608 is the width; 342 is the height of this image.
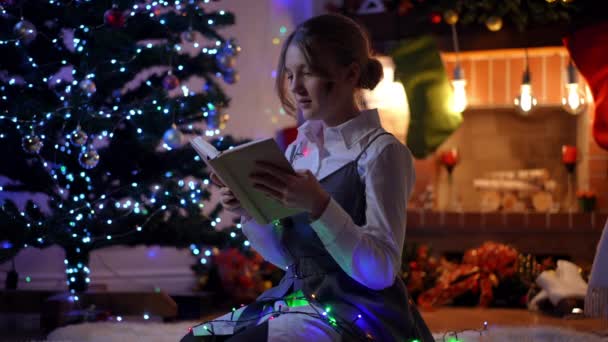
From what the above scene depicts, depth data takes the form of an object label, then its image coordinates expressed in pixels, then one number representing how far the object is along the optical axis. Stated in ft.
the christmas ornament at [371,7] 14.67
